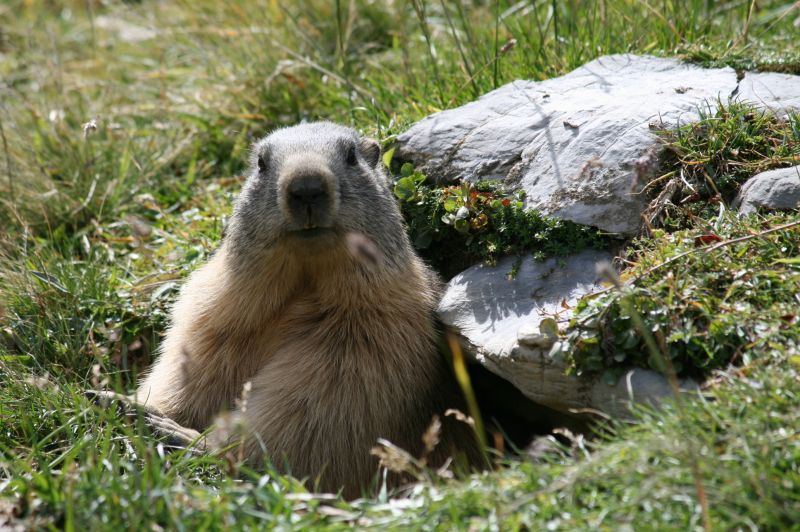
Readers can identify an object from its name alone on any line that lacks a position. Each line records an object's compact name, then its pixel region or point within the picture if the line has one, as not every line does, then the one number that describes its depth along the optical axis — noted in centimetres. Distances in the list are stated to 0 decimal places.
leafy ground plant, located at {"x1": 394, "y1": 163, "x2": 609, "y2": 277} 950
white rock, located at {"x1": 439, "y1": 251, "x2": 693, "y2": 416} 791
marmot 884
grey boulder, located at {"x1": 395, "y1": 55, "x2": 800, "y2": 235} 935
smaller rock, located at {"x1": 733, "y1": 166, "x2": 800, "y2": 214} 848
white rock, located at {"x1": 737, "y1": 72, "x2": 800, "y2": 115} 972
